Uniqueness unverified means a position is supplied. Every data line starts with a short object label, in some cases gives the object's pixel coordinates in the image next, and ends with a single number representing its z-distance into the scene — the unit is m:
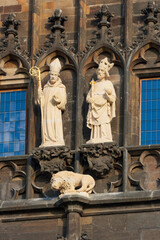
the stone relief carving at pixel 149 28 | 37.59
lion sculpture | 35.88
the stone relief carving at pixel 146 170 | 36.28
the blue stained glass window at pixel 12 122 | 37.56
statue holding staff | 36.84
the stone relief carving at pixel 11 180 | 36.88
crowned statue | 36.59
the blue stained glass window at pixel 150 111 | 36.97
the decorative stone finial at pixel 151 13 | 37.75
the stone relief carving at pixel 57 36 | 38.00
